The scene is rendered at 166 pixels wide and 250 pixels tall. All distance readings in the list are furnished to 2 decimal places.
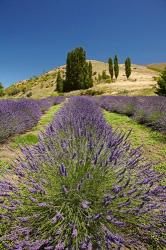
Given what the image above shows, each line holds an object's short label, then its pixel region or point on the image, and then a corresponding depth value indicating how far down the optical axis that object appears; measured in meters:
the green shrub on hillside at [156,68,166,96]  21.47
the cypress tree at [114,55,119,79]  50.00
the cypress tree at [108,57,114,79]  50.64
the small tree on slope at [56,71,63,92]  47.00
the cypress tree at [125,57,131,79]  48.34
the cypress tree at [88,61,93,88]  44.19
